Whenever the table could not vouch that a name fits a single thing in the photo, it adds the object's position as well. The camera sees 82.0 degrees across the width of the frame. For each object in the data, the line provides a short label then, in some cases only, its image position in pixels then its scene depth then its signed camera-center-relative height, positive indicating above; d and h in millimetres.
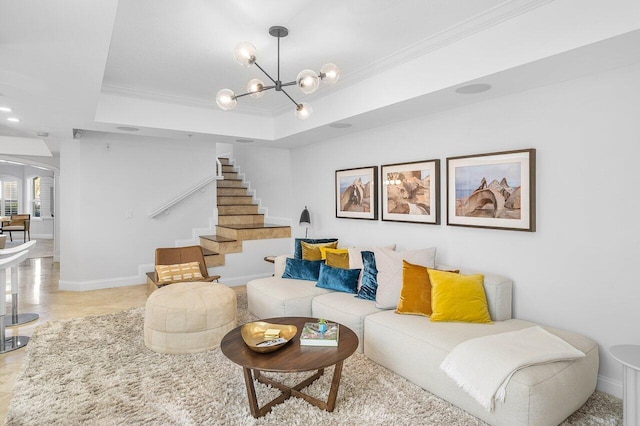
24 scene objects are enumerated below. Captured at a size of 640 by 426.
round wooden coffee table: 2140 -880
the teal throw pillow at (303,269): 4203 -656
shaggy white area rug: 2215 -1221
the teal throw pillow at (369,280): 3481 -652
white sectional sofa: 2002 -937
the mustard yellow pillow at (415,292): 2955 -653
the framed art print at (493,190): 2893 +180
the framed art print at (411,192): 3641 +215
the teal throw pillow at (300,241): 4543 -370
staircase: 5656 -205
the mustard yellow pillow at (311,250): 4366 -450
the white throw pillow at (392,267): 3203 -504
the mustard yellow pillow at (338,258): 4035 -507
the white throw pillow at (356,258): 3875 -485
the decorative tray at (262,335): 2277 -818
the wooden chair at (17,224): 10500 -269
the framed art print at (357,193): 4371 +242
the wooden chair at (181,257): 4532 -545
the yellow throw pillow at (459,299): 2779 -674
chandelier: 2250 +913
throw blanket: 2037 -851
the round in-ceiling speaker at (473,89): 2826 +974
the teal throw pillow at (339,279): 3764 -693
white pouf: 3133 -935
